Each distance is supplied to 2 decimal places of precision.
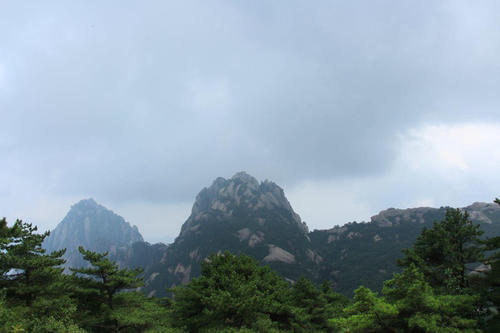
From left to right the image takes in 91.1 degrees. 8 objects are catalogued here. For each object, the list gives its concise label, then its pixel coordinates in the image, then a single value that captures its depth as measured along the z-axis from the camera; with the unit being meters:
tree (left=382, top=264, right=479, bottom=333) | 10.93
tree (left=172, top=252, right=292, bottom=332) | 17.84
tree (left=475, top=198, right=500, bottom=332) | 13.26
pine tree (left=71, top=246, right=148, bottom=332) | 18.25
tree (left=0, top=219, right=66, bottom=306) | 16.58
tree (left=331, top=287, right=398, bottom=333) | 11.81
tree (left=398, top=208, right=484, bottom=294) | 18.09
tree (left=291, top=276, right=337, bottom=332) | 28.20
